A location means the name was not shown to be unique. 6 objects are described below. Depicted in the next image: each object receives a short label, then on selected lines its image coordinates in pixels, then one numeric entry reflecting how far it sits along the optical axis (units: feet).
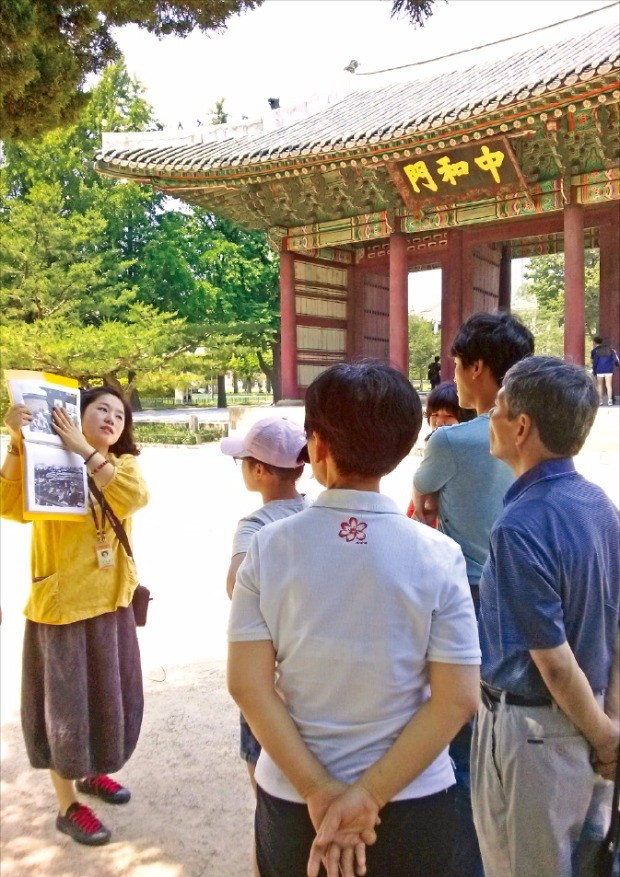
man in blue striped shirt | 4.55
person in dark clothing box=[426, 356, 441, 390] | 47.80
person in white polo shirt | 3.84
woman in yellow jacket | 7.74
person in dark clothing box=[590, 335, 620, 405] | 37.73
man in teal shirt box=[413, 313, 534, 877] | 6.60
